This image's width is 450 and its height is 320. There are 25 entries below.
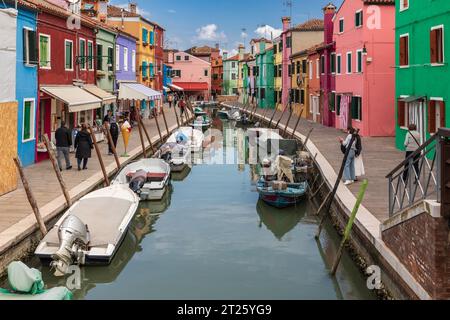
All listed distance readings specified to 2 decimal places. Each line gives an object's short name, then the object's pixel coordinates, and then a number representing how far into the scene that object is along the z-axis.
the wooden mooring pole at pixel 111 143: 20.14
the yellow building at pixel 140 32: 45.50
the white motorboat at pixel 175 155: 24.23
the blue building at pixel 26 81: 19.23
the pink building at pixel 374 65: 28.41
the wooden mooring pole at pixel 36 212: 11.62
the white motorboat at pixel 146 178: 18.01
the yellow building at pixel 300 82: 45.50
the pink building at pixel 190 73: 94.12
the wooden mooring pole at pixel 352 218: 10.76
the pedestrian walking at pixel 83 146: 19.23
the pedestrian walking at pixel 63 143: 18.84
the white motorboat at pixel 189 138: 29.77
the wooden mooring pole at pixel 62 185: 13.89
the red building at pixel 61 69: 21.95
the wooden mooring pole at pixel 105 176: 17.16
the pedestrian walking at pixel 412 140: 14.55
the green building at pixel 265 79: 61.84
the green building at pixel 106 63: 31.85
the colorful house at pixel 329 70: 36.09
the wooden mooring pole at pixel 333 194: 13.66
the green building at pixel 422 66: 18.89
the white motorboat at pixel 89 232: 11.01
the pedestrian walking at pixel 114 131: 24.90
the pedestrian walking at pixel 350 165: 16.12
